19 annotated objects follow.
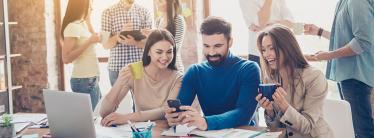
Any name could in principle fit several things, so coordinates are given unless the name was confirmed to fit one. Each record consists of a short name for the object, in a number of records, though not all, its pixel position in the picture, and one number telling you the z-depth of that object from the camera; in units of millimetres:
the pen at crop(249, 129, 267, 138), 1866
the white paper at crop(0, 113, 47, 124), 2387
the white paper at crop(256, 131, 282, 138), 1854
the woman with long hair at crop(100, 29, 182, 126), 2484
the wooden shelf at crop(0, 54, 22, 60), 4246
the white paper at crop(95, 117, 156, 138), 1994
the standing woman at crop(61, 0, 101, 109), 3367
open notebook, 1884
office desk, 1998
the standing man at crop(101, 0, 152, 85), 3410
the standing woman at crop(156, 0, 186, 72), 3309
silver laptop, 1734
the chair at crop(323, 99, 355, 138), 2182
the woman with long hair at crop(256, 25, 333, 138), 2033
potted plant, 1964
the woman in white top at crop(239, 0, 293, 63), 3309
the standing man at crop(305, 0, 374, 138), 2727
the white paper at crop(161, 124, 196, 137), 1964
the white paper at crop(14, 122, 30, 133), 2200
